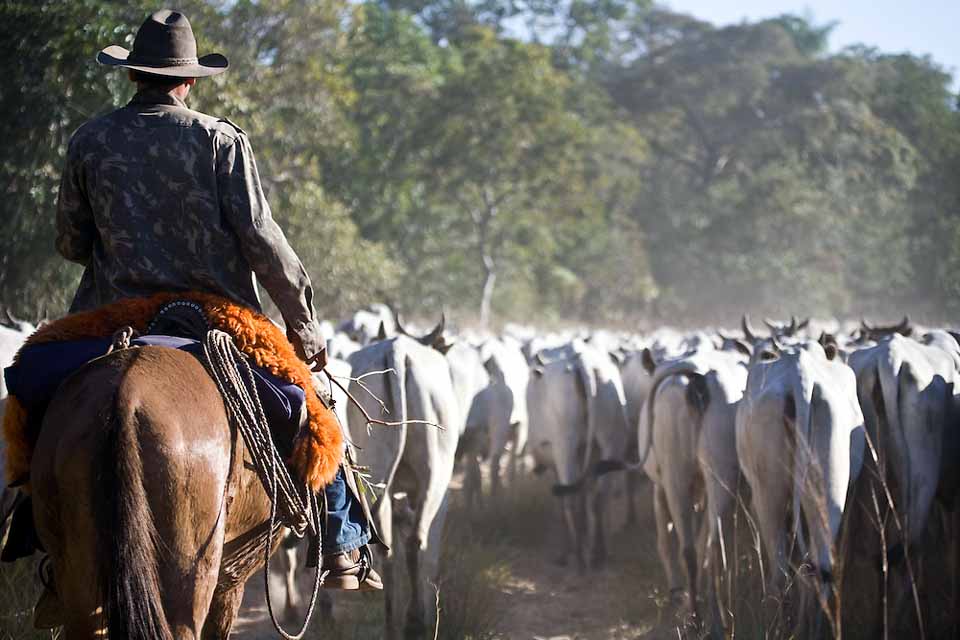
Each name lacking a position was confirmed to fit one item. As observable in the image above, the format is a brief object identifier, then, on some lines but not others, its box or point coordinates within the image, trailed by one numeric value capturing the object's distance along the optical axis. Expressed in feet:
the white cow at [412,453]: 38.11
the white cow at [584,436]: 52.70
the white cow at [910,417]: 37.04
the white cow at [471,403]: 50.37
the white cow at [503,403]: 59.41
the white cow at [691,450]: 39.88
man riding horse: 21.49
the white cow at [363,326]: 65.05
